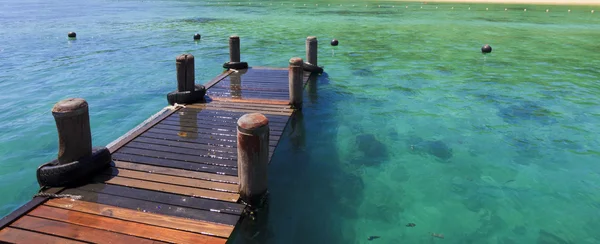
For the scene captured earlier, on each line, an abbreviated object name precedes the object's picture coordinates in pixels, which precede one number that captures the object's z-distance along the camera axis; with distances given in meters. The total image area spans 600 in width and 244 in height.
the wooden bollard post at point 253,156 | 5.48
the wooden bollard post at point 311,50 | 14.64
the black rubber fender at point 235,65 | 14.81
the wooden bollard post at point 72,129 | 5.49
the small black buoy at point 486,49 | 22.14
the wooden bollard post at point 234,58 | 14.50
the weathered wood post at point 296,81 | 10.01
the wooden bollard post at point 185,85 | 9.88
